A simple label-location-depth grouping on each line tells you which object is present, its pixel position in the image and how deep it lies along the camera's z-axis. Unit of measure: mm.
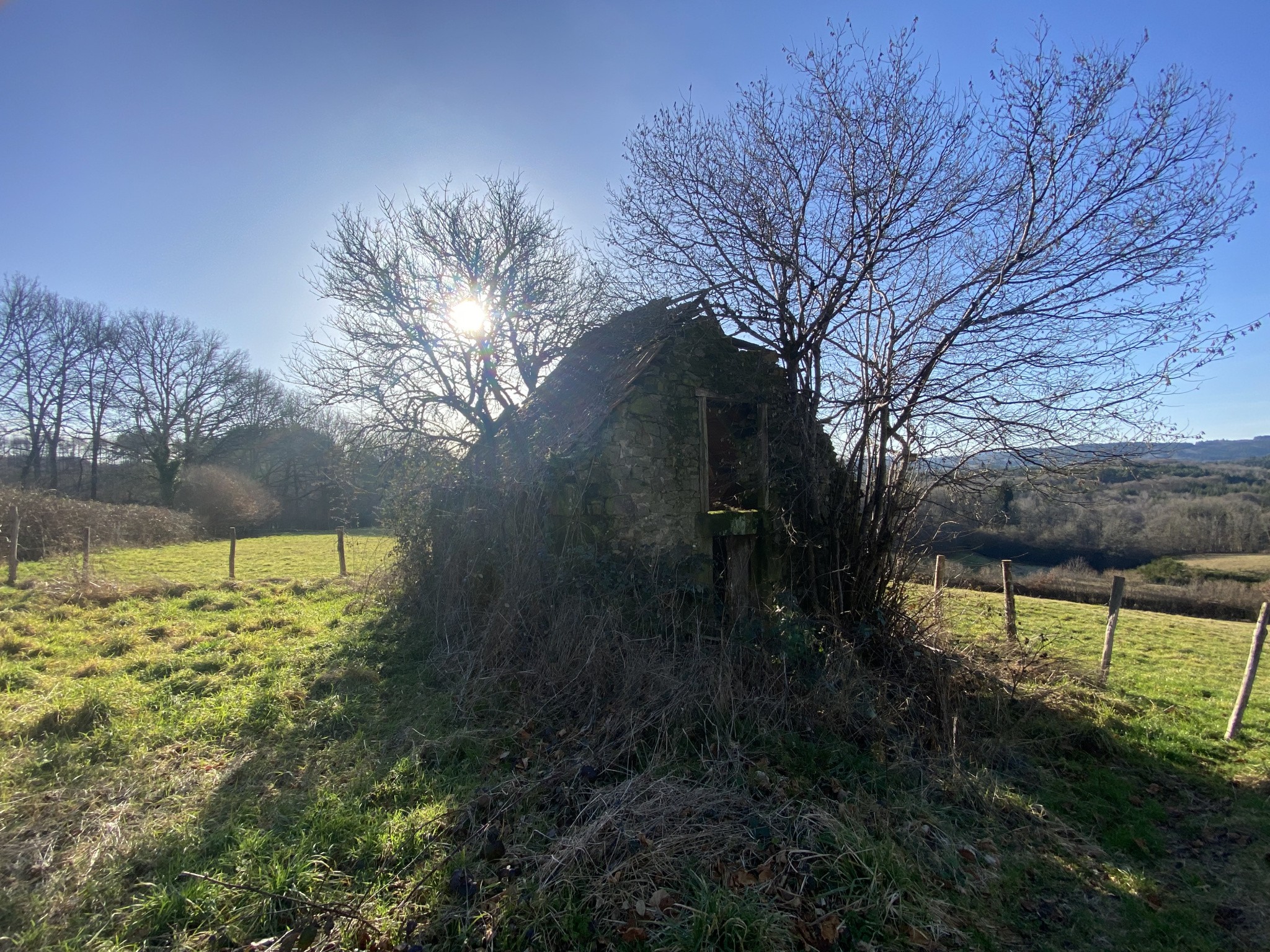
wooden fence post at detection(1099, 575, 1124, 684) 7699
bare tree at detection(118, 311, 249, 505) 29516
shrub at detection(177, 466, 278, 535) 29562
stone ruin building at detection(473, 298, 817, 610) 7445
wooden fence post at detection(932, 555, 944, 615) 7137
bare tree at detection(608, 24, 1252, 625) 6020
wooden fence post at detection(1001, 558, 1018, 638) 8664
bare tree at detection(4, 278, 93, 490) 25391
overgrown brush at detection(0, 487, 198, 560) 17250
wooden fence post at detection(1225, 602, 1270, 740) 6102
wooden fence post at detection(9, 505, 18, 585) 12422
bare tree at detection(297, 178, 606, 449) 12195
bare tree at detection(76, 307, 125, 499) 27750
